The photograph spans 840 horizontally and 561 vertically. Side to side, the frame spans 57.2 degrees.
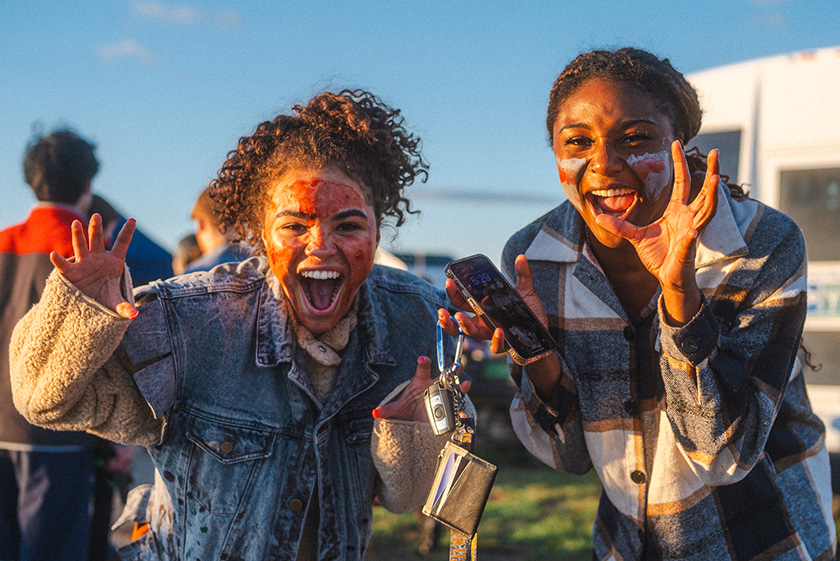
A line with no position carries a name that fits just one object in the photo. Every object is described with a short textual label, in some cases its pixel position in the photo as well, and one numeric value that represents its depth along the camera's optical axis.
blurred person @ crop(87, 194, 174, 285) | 4.52
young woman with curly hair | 2.12
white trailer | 5.93
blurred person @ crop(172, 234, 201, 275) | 7.03
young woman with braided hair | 2.02
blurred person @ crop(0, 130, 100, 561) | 3.74
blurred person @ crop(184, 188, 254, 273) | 4.45
